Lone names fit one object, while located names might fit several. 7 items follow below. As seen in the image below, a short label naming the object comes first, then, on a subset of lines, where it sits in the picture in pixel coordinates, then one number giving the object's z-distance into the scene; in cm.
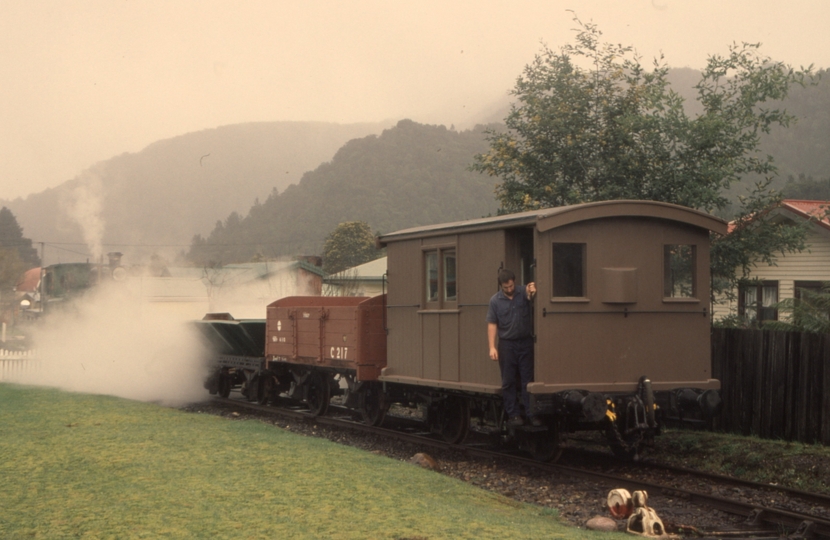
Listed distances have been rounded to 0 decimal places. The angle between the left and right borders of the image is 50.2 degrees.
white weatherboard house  2116
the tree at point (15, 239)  12375
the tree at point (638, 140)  1630
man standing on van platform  1044
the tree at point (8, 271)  8719
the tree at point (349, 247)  7288
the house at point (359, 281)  3662
